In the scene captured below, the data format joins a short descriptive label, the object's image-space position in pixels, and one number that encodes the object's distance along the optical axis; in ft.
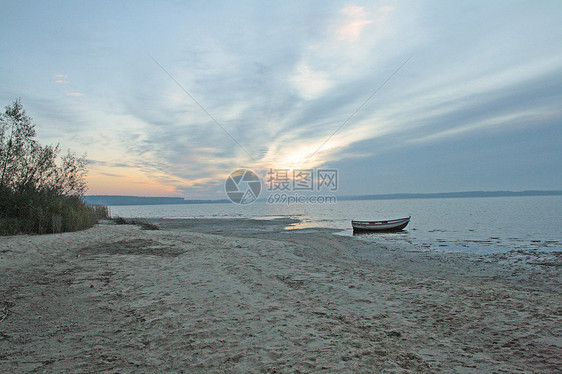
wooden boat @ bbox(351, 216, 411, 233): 95.14
